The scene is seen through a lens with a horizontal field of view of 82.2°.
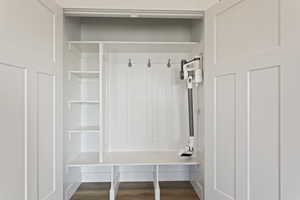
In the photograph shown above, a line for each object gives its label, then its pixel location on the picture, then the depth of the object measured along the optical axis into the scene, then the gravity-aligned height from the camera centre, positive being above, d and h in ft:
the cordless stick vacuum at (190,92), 5.95 +0.20
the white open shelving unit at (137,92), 7.24 +0.27
